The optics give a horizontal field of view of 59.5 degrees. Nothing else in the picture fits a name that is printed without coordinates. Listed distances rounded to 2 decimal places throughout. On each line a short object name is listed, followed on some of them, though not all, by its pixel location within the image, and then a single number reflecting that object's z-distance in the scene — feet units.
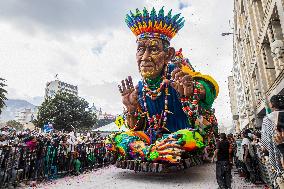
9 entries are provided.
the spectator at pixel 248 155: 23.06
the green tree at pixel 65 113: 126.41
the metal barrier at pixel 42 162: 22.67
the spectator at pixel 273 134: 10.73
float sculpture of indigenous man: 22.75
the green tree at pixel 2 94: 91.64
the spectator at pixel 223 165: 19.81
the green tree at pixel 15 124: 248.42
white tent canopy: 68.53
